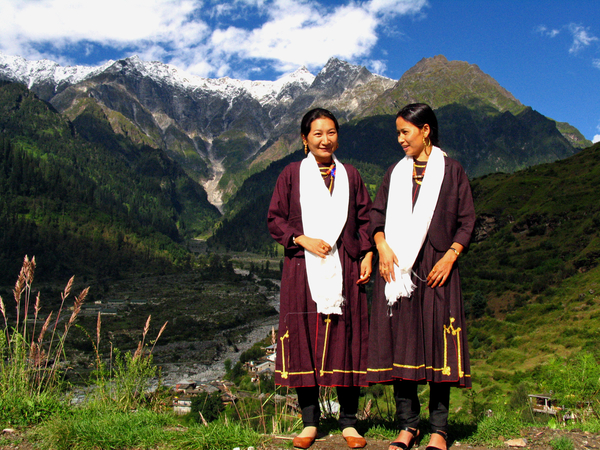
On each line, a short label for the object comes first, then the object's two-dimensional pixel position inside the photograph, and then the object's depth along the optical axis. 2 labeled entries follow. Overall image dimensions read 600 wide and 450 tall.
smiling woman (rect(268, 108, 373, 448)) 4.29
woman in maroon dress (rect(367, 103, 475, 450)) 4.03
